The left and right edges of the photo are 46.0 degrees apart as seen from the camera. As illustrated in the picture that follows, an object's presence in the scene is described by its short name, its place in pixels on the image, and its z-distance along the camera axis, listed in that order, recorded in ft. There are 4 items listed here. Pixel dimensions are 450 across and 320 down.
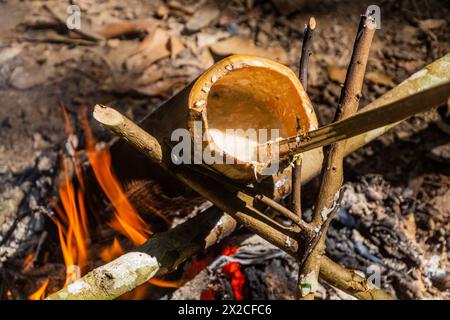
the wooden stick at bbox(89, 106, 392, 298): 5.73
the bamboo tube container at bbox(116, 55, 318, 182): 5.36
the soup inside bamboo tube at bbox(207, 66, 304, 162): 5.79
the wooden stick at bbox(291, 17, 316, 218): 5.73
